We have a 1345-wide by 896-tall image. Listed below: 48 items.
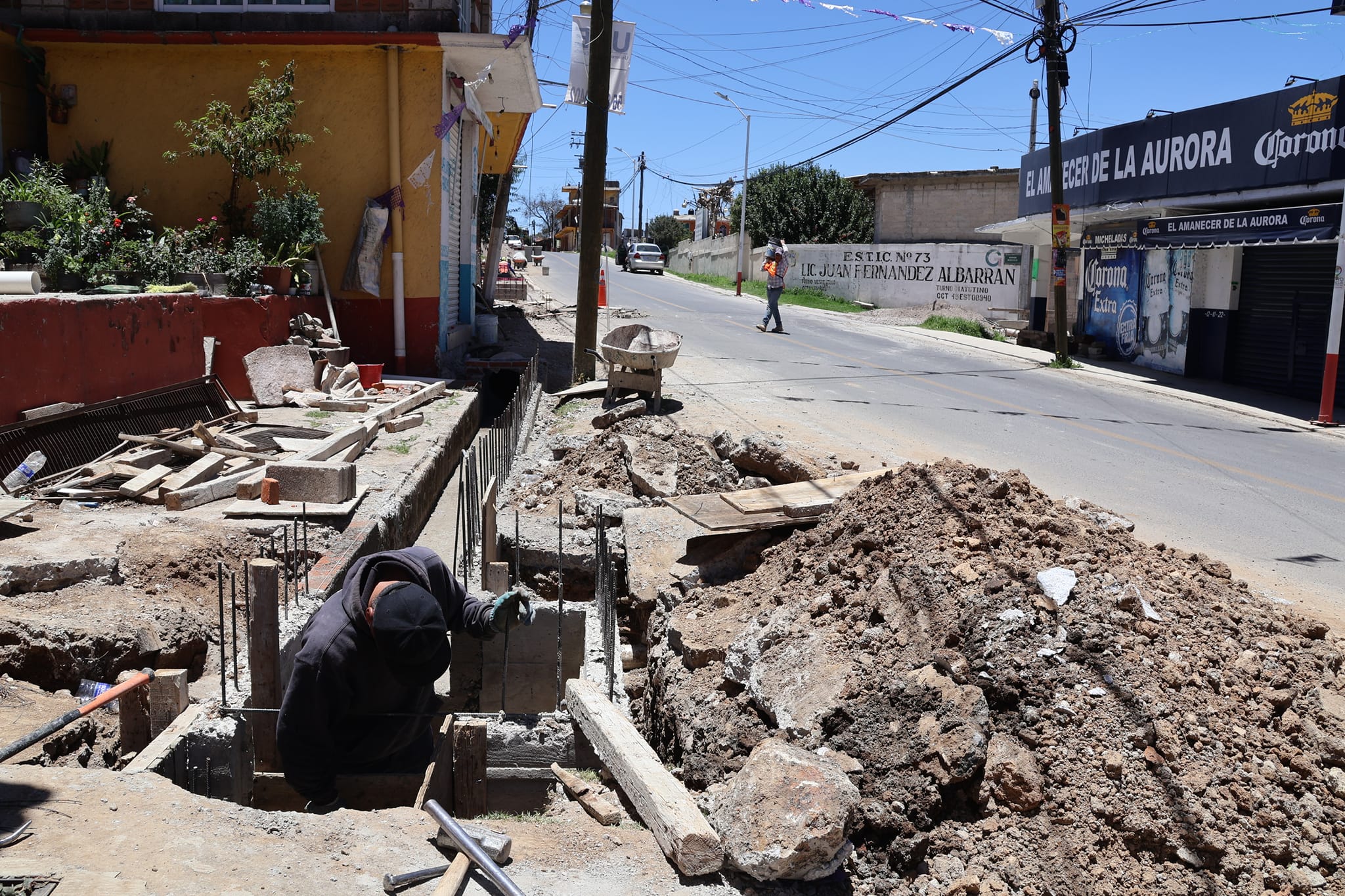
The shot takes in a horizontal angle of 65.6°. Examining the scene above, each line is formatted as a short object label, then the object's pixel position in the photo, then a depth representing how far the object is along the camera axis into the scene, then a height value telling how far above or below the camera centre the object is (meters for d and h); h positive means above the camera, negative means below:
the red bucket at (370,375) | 13.24 -1.16
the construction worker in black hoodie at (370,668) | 3.90 -1.49
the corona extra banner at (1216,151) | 15.44 +2.74
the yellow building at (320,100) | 14.52 +2.51
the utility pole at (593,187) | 13.42 +1.36
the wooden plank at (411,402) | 11.27 -1.38
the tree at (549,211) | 110.81 +8.23
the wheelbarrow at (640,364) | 11.73 -0.82
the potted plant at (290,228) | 13.79 +0.69
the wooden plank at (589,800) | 3.80 -1.91
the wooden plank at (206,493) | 7.42 -1.56
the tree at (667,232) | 93.12 +5.36
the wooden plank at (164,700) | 4.30 -1.73
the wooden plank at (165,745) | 3.95 -1.82
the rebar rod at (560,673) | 5.07 -1.91
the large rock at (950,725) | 3.68 -1.53
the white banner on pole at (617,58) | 15.06 +3.47
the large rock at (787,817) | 3.29 -1.66
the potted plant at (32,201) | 12.48 +0.85
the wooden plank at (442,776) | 4.12 -1.96
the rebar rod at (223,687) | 4.50 -1.76
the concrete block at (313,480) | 7.78 -1.48
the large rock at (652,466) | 8.20 -1.41
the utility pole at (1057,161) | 19.38 +2.76
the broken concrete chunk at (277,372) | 12.10 -1.07
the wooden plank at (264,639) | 4.61 -1.58
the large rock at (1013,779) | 3.58 -1.63
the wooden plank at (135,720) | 4.25 -1.81
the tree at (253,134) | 13.82 +1.91
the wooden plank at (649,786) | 3.35 -1.77
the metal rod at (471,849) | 3.07 -1.70
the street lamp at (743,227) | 46.54 +3.05
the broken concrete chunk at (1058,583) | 4.28 -1.15
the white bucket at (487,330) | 19.17 -0.80
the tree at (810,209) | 47.22 +4.04
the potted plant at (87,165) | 14.55 +1.51
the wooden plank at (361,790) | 4.37 -2.15
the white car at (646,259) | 59.16 +1.86
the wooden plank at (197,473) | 7.57 -1.46
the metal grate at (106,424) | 7.90 -1.27
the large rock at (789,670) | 4.29 -1.64
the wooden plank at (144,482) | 7.47 -1.49
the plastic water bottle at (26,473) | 7.44 -1.44
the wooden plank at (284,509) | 7.35 -1.62
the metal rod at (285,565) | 5.48 -1.57
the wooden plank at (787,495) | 6.35 -1.23
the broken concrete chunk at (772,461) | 7.86 -1.27
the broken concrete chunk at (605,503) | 7.85 -1.62
